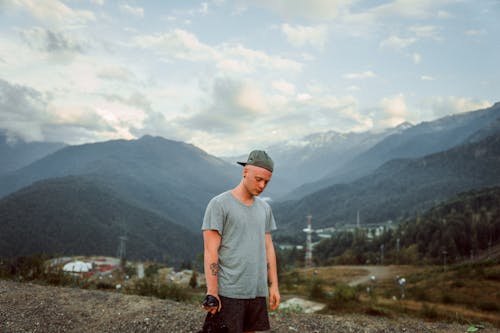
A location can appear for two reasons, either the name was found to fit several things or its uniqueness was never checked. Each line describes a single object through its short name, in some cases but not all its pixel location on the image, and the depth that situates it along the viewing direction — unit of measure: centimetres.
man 275
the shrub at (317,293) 1338
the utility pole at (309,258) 6557
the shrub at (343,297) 1058
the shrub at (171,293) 986
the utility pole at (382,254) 5719
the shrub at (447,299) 1580
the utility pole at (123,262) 5249
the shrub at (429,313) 937
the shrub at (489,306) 1391
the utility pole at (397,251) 5553
